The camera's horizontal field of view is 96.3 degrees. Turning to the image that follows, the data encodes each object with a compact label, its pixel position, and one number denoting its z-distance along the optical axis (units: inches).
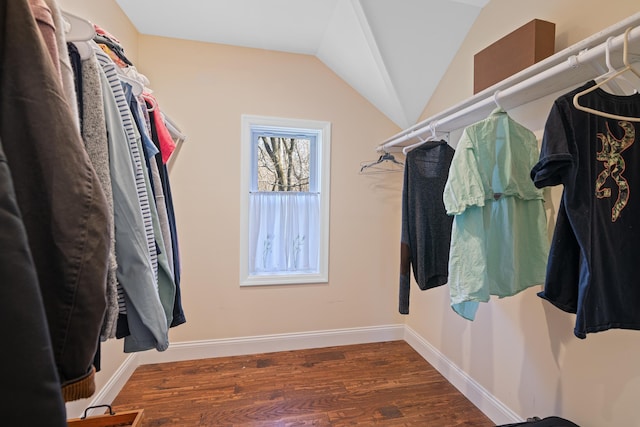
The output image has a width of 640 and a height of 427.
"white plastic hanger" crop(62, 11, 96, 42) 26.6
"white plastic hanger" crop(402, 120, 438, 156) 61.5
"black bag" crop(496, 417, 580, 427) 47.4
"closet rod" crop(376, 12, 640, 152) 33.4
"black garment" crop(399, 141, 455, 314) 61.5
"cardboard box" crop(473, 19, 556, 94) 47.1
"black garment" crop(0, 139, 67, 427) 12.7
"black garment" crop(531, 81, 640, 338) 34.9
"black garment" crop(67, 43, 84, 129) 27.9
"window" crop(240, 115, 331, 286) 92.7
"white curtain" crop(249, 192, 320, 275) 95.3
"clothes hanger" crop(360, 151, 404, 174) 97.7
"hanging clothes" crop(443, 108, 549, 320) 45.8
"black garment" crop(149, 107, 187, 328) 40.9
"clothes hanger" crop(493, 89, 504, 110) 46.9
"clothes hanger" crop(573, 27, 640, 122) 30.2
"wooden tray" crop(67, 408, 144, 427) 45.8
